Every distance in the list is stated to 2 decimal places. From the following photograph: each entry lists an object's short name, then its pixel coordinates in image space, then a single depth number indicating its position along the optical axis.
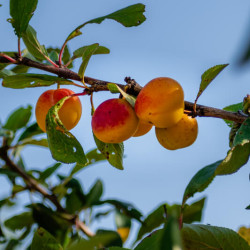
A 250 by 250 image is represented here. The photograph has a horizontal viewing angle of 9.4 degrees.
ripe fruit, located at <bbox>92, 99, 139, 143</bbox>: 0.93
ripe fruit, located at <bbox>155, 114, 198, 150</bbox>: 0.94
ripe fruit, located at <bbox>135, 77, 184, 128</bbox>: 0.92
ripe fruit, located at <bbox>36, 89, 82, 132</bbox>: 0.96
